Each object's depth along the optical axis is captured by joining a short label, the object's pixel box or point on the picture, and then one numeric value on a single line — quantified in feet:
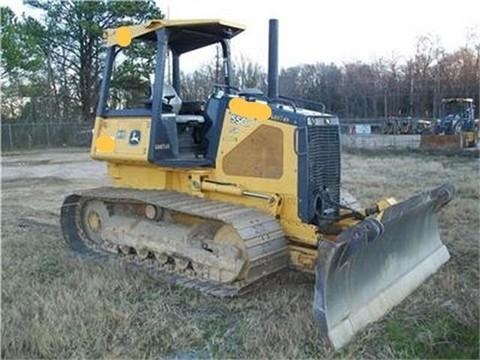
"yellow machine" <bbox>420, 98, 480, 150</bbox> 73.31
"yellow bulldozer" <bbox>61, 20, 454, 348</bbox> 15.48
